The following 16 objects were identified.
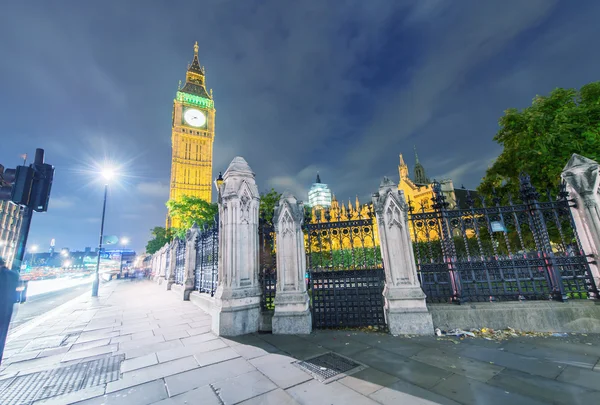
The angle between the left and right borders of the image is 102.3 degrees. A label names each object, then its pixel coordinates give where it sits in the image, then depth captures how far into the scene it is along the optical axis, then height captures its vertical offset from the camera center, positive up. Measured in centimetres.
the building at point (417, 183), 5338 +1488
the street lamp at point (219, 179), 825 +279
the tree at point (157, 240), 4606 +484
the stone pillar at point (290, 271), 609 -39
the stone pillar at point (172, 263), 1683 +9
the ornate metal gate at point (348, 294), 646 -109
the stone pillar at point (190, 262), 1205 +5
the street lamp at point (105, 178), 1586 +611
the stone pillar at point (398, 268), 570 -47
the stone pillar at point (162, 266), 2103 -9
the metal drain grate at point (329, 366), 370 -182
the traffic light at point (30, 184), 333 +129
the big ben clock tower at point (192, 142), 8250 +4256
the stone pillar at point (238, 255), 612 +13
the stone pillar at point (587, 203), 598 +86
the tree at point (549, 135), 1195 +544
